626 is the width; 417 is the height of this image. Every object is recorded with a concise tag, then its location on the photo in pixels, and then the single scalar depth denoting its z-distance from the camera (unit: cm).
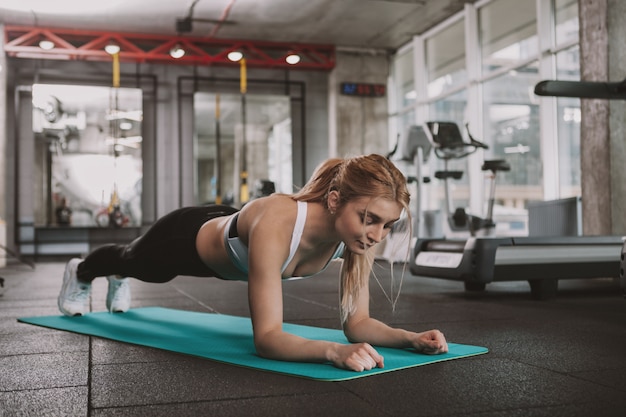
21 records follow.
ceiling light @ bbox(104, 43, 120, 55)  931
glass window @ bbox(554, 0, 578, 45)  680
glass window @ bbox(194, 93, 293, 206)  1029
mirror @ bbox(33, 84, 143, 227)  983
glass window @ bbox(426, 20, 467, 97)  928
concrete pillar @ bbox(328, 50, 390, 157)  1070
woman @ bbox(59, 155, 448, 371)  177
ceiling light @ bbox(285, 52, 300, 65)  1000
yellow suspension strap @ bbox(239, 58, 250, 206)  1021
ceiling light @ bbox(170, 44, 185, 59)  956
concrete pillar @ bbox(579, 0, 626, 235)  512
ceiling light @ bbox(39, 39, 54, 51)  920
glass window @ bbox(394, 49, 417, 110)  1062
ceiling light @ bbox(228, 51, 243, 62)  982
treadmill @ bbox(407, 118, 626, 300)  398
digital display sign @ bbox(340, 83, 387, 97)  1077
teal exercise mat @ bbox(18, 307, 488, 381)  183
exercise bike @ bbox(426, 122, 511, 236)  642
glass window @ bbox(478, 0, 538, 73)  763
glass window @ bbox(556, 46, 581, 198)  682
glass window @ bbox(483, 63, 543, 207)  751
